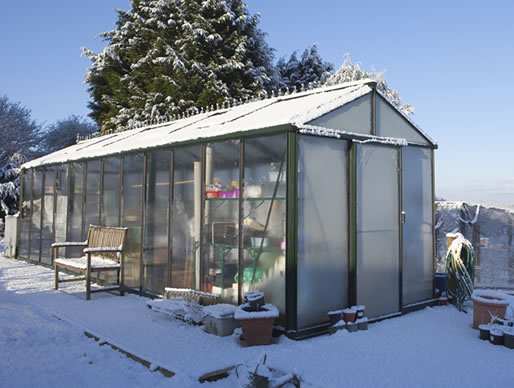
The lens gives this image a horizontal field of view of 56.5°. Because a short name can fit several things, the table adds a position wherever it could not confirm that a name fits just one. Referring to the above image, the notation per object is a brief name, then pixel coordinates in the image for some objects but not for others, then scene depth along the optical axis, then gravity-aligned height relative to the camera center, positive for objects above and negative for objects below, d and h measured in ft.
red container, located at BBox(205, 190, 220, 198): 18.51 +0.82
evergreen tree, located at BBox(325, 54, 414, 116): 60.18 +17.77
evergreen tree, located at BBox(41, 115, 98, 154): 85.81 +14.88
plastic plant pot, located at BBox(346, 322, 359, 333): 16.17 -3.72
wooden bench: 21.15 -2.13
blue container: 21.33 -2.93
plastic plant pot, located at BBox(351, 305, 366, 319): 16.49 -3.24
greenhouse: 15.94 +0.38
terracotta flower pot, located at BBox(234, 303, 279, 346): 14.32 -3.29
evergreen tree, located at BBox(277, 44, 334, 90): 70.90 +22.23
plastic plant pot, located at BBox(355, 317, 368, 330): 16.40 -3.68
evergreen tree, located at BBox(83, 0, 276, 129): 59.06 +20.14
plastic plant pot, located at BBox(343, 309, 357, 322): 16.24 -3.35
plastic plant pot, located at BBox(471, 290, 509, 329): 16.57 -3.16
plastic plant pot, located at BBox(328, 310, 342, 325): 16.25 -3.40
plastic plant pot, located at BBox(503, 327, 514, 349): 14.97 -3.78
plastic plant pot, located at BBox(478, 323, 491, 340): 15.67 -3.71
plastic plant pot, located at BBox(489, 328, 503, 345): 15.26 -3.80
